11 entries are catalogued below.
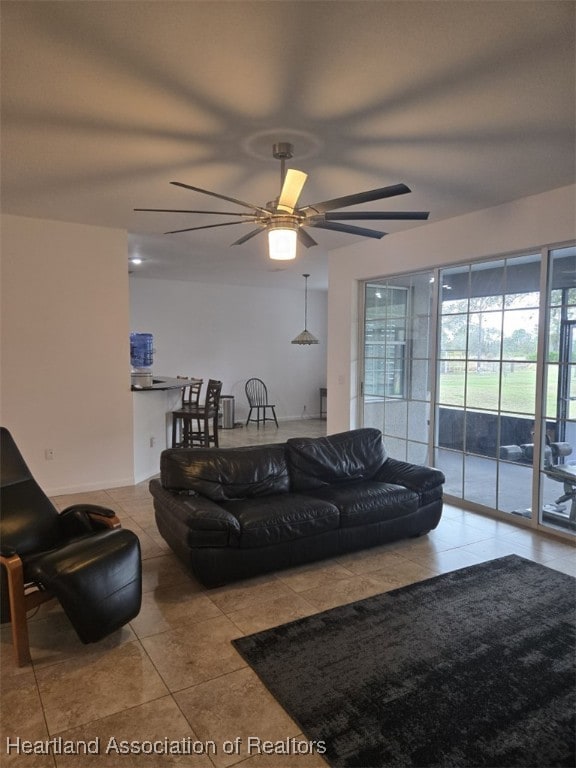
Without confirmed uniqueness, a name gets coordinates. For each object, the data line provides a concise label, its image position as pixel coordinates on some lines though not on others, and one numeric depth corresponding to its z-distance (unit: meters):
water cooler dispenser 6.41
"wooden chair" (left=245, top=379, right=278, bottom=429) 9.66
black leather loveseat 3.06
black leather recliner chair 2.27
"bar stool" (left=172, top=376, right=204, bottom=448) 6.16
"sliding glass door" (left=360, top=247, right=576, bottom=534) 3.98
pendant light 9.16
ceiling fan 2.63
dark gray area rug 1.86
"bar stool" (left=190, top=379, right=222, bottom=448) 6.12
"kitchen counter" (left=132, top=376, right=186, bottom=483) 5.44
